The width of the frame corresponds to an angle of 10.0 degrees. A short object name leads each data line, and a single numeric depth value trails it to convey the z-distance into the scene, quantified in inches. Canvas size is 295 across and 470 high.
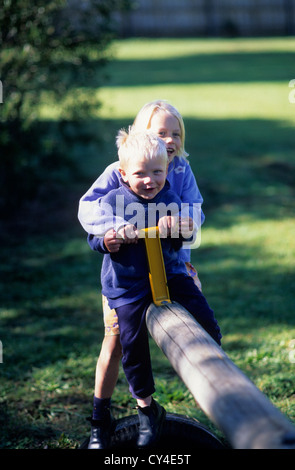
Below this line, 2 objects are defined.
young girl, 188.3
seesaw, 161.1
